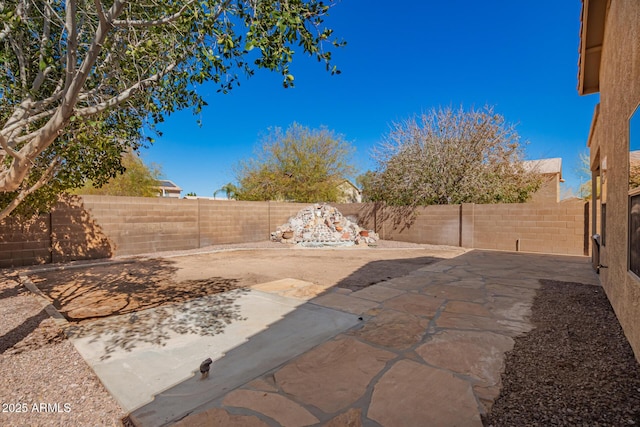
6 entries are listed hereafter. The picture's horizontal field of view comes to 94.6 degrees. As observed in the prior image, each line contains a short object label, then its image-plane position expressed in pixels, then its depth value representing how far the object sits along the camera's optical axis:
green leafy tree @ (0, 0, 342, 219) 2.72
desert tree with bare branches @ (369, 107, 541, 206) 13.13
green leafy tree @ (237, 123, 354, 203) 21.03
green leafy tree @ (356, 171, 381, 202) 15.69
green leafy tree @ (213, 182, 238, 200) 24.51
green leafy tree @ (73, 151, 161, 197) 20.56
